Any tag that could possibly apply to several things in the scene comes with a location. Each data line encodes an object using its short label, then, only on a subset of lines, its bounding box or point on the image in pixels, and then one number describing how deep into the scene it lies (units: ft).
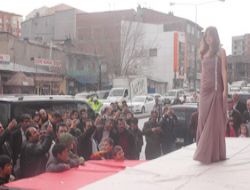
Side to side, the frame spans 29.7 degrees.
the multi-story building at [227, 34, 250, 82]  286.46
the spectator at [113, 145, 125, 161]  22.71
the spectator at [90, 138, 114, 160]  23.98
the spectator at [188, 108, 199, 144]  36.35
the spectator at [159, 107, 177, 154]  36.19
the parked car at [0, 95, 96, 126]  33.45
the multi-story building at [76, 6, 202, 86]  199.72
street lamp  238.52
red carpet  15.56
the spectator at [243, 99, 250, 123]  35.96
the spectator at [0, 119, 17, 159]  23.07
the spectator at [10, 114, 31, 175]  24.47
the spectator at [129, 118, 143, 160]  32.60
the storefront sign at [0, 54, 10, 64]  116.00
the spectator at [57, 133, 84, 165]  20.34
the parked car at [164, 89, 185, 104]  134.21
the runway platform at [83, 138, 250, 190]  14.42
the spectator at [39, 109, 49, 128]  30.53
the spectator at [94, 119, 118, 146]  30.89
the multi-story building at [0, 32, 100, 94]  125.80
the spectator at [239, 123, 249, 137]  31.40
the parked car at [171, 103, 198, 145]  39.24
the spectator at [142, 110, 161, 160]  34.83
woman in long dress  18.56
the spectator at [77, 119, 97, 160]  28.81
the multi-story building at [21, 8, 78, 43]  213.87
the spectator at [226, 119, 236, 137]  32.50
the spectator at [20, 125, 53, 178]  23.40
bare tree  161.89
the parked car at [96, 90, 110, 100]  121.90
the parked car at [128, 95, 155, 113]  106.55
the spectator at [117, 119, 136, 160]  30.89
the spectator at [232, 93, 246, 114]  38.74
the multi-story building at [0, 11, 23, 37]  328.70
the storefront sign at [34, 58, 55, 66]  128.16
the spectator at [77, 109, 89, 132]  32.84
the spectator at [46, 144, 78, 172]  18.93
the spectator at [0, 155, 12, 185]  19.51
